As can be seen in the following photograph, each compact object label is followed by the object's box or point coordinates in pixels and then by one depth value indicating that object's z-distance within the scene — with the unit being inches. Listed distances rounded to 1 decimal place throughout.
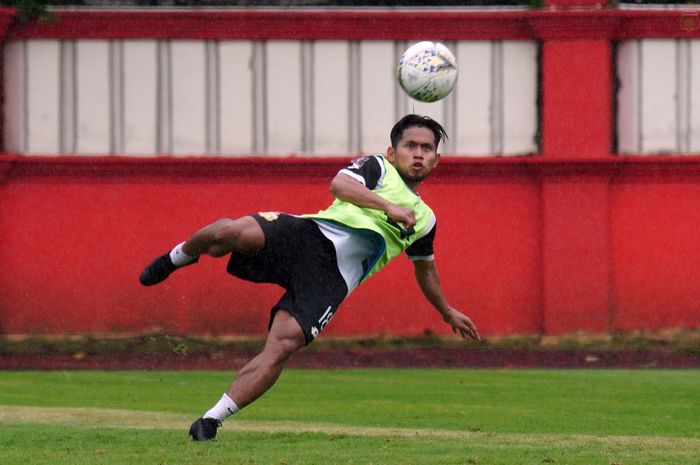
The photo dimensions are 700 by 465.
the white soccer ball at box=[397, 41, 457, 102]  927.7
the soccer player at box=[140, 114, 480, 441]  730.8
